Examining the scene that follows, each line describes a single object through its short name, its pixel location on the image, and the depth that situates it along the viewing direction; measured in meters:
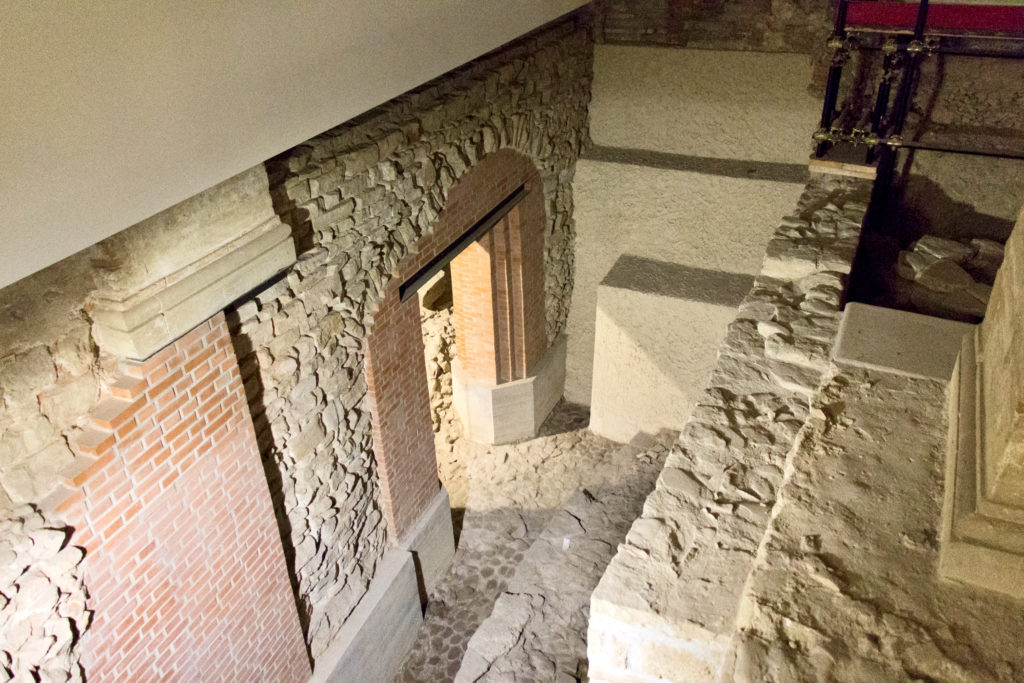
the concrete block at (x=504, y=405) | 7.14
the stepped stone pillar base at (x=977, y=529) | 1.93
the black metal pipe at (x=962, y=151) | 4.82
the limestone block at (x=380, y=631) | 4.59
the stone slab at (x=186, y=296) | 2.68
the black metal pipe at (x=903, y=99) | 4.73
